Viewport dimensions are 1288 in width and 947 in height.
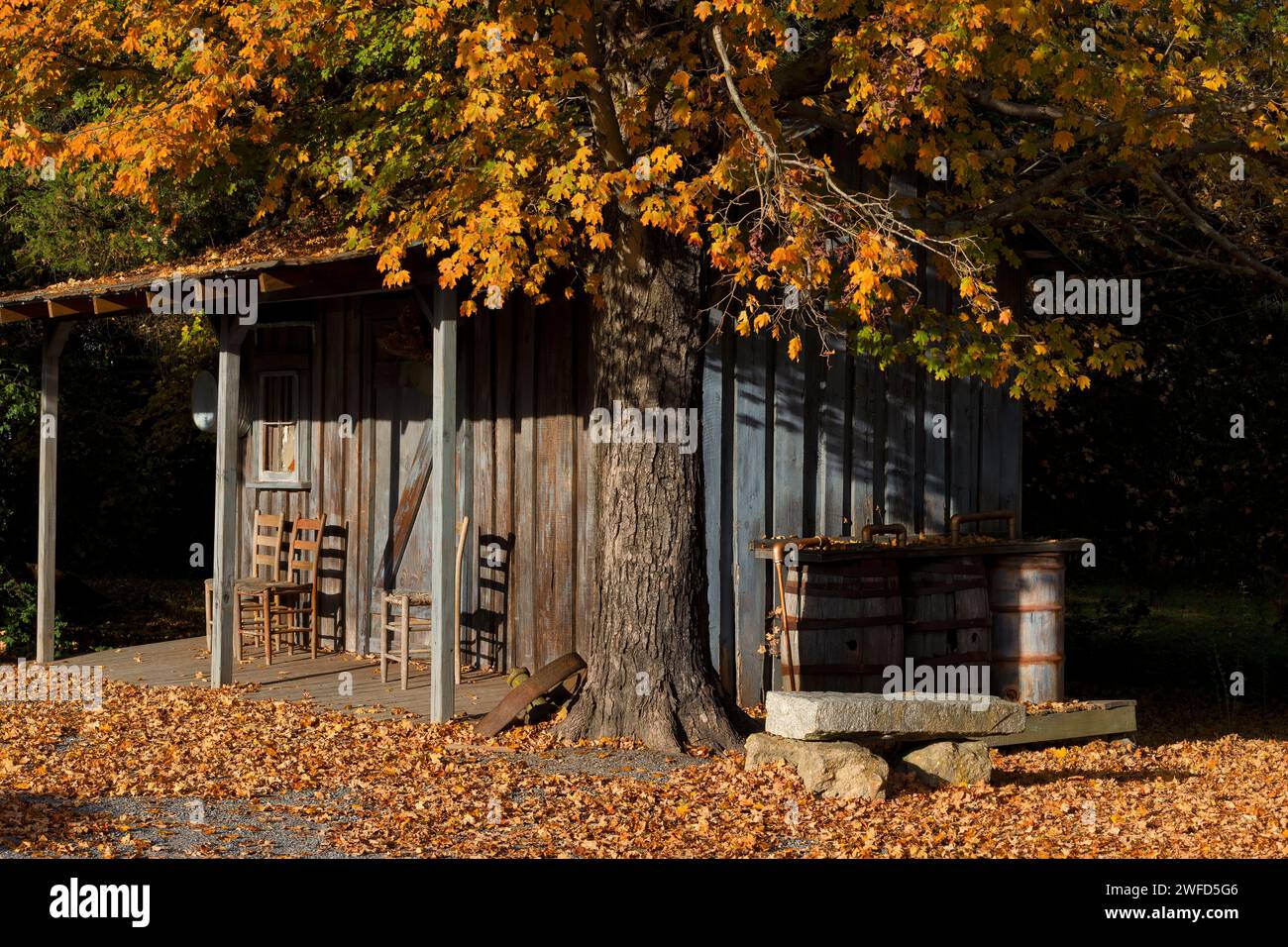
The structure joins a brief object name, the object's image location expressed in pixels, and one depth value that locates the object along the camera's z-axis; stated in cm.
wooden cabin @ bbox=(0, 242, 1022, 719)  1139
